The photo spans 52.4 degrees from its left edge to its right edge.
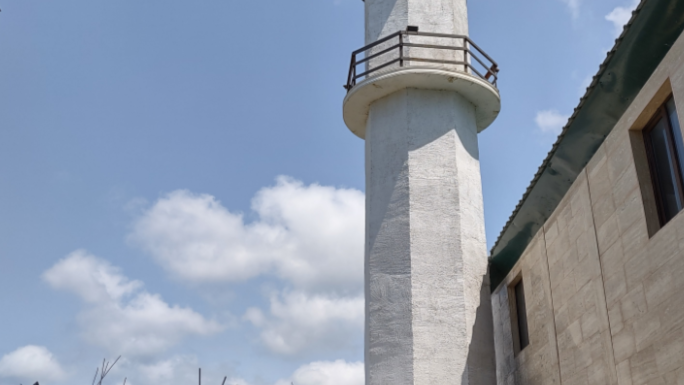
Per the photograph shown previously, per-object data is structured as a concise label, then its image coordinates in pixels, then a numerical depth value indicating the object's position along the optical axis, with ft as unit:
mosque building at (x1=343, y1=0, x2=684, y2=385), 30.01
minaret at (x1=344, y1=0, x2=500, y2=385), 50.49
